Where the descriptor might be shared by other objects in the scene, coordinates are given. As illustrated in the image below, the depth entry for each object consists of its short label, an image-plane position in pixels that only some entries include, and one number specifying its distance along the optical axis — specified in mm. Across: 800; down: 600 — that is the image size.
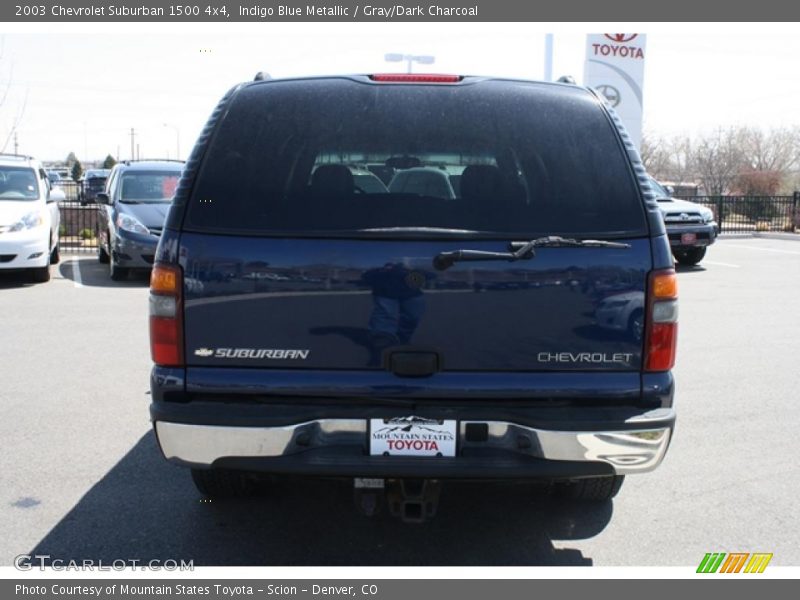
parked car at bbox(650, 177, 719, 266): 15695
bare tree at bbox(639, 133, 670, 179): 54412
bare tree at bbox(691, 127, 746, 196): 50812
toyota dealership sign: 21781
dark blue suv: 3352
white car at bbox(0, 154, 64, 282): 11883
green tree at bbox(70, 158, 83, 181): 72600
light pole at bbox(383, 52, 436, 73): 18219
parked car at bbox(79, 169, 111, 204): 28320
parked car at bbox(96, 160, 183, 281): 12734
